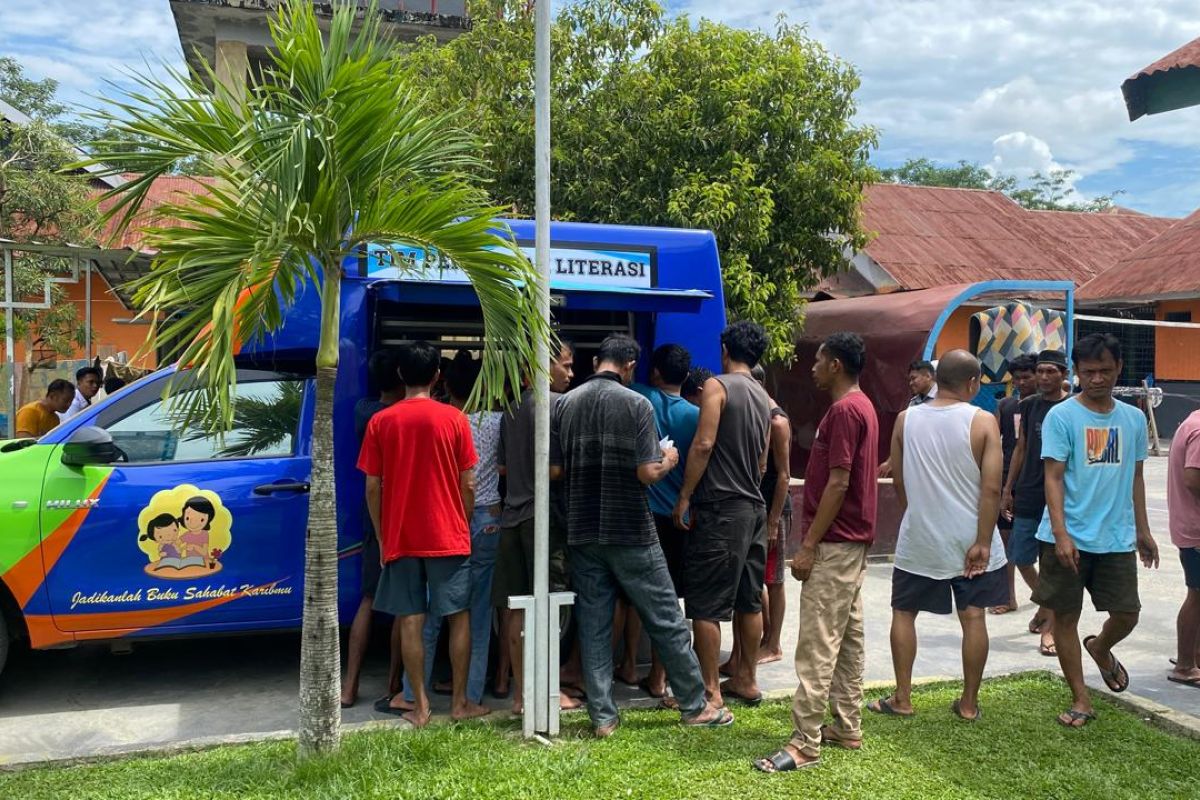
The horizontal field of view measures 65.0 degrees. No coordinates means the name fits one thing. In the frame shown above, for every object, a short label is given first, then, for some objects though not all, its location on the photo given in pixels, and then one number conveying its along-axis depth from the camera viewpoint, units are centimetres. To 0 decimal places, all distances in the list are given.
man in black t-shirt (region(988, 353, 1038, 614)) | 681
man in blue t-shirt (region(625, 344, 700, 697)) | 512
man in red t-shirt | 448
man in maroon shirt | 413
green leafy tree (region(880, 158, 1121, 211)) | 4456
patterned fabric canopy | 1031
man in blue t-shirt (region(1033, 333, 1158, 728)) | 462
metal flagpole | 427
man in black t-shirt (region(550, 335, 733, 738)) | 441
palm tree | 366
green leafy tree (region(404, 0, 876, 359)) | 989
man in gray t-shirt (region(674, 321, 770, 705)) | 475
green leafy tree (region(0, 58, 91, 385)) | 1386
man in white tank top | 449
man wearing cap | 611
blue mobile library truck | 484
